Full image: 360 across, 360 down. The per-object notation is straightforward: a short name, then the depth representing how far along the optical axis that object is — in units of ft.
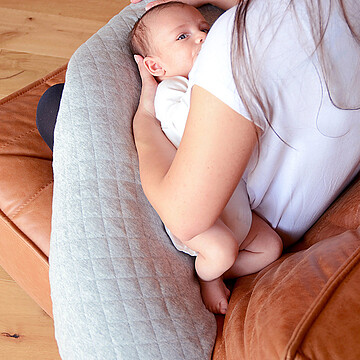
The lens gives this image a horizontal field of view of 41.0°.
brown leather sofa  1.76
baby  3.02
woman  2.05
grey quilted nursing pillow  2.81
